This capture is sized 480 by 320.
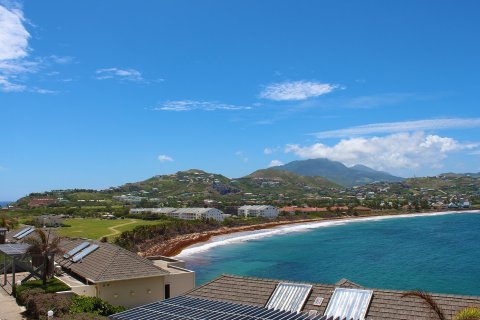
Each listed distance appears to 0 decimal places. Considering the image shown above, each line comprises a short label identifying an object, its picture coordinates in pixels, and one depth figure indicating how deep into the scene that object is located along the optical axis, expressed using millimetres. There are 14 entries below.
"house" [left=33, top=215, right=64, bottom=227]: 75700
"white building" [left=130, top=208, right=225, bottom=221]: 116875
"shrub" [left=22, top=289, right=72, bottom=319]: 19406
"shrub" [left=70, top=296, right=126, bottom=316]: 19484
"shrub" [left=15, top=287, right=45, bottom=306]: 22109
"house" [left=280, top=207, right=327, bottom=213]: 149150
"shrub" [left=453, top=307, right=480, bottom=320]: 10667
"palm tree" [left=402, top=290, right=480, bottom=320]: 10672
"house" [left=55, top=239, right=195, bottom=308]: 22719
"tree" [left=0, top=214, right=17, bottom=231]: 46844
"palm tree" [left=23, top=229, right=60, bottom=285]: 24375
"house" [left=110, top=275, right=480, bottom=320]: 14602
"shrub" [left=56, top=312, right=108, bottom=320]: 16719
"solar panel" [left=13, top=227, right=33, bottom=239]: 37491
